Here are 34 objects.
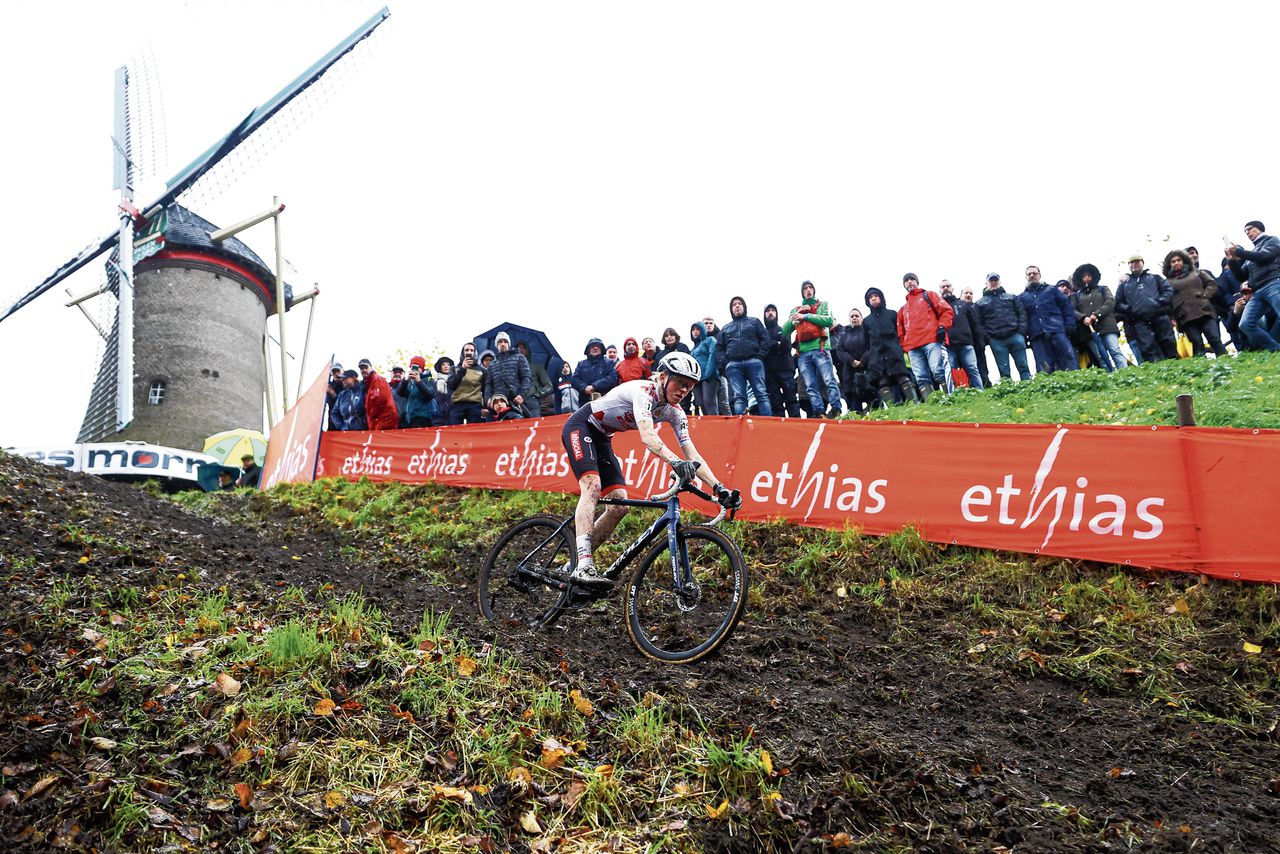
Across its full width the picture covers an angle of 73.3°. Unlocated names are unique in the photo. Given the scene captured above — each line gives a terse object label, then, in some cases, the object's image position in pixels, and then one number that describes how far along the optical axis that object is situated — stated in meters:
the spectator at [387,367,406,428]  18.00
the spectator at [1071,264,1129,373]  15.11
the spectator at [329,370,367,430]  18.39
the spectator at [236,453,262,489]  21.31
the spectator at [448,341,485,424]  16.52
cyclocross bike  6.43
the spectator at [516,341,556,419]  16.32
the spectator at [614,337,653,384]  15.26
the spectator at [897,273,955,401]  14.77
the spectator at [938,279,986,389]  15.04
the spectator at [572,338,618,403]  15.92
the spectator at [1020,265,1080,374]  15.09
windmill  35.38
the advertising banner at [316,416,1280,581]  7.40
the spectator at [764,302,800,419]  15.37
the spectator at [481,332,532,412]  16.06
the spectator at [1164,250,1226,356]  14.28
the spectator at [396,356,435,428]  17.45
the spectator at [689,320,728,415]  15.39
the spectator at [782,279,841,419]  15.09
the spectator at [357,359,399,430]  17.47
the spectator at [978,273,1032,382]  14.94
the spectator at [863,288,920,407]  15.11
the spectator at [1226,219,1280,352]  13.11
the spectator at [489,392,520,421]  15.83
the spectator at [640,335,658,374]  15.71
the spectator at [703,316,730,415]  15.54
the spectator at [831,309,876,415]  15.67
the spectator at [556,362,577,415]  16.54
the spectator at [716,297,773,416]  15.06
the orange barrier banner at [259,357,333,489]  17.53
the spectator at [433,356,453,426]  17.00
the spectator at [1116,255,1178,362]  14.56
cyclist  6.70
